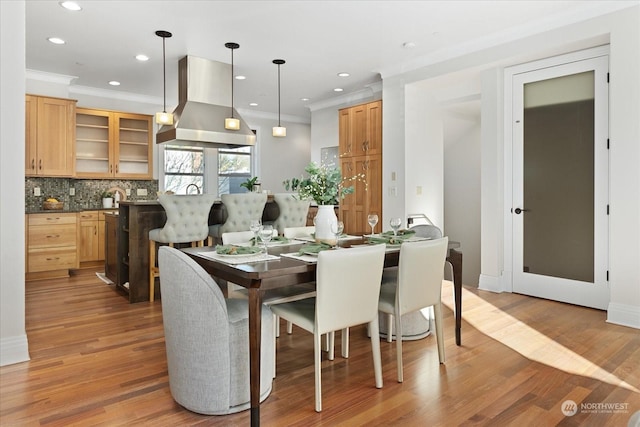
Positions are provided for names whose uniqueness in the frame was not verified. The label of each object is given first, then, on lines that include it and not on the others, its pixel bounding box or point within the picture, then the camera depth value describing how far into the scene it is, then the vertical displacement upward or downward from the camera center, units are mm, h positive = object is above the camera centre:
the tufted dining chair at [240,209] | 4359 -31
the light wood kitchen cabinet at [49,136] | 5379 +949
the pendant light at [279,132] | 5574 +1005
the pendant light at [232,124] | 4930 +982
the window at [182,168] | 7305 +700
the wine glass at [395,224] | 2904 -130
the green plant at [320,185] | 2652 +135
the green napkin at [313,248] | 2299 -244
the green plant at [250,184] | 5945 +320
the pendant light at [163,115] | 4273 +1027
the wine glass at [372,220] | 2930 -102
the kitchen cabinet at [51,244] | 5168 -480
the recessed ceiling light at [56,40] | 4418 +1807
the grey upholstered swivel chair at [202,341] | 1925 -647
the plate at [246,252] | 2230 -252
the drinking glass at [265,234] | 2344 -159
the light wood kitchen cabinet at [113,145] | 6402 +1000
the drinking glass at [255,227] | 2434 -124
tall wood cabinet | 5781 +682
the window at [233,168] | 7926 +748
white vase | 2656 -105
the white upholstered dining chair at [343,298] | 2016 -477
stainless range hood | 4941 +1243
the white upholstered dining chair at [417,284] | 2340 -467
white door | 3797 +218
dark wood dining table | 1835 -339
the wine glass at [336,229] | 2641 -149
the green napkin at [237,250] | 2262 -245
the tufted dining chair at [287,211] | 4840 -60
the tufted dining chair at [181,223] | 3955 -165
